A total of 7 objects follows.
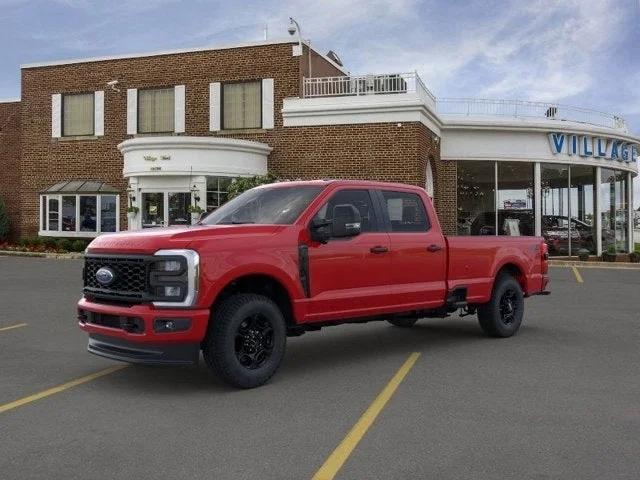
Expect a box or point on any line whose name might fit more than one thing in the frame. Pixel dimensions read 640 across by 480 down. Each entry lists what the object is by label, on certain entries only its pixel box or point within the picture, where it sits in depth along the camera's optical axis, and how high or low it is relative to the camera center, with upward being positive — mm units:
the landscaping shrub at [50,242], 27597 +402
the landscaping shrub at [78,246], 26578 +231
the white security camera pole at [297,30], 25766 +8293
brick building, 24219 +3971
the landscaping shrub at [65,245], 26991 +276
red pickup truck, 6145 -241
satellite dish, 30906 +8781
